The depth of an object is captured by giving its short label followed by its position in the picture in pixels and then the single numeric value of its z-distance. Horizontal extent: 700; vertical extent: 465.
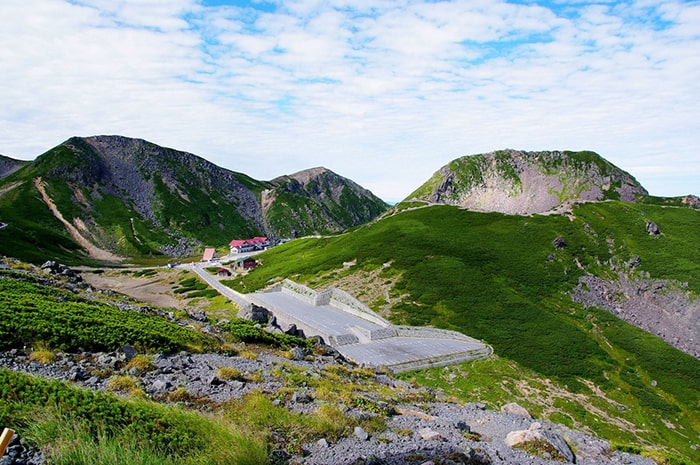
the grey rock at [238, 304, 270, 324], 39.03
